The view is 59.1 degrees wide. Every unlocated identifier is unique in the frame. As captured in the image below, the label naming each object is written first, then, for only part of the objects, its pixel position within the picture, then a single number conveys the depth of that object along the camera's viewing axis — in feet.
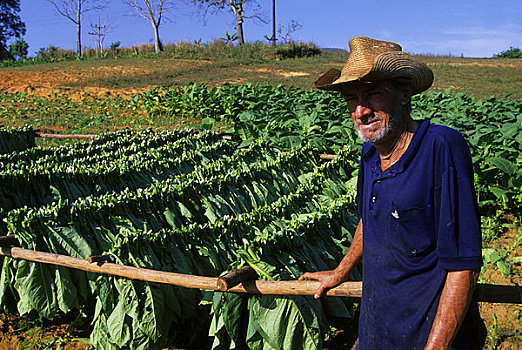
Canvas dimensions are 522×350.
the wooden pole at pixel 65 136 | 27.58
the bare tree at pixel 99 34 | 155.26
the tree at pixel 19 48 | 149.89
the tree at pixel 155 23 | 117.39
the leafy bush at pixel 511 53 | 134.31
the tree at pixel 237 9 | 113.39
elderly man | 5.14
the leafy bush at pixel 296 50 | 101.55
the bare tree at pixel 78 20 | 134.51
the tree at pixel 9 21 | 140.82
